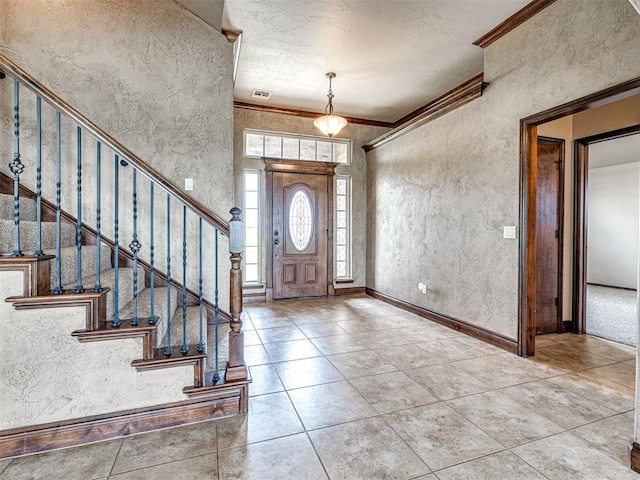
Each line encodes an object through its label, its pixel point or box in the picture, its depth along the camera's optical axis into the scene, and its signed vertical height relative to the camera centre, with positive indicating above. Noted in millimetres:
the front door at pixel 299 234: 5332 +46
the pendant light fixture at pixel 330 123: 4070 +1459
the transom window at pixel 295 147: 5215 +1538
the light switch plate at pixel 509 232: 3027 +46
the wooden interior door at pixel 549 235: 3541 +20
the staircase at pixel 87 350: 1653 -641
